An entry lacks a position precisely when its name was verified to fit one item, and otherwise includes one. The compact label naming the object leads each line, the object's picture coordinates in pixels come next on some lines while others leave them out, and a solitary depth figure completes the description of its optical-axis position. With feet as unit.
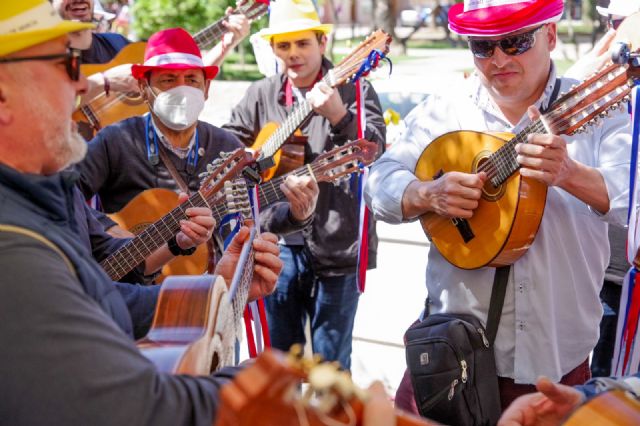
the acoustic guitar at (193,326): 6.43
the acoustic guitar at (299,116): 13.58
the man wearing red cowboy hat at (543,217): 9.52
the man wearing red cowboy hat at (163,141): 13.04
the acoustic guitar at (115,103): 16.72
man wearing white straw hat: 14.46
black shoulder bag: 9.44
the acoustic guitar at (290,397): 4.69
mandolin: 8.99
